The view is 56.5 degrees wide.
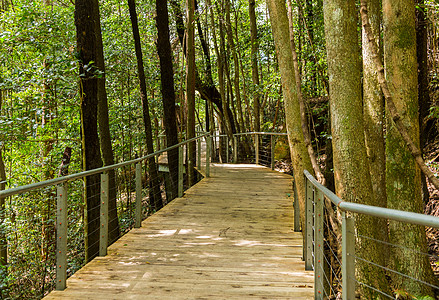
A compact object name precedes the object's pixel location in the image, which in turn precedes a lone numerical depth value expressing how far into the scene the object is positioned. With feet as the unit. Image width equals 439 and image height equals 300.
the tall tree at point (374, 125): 16.74
